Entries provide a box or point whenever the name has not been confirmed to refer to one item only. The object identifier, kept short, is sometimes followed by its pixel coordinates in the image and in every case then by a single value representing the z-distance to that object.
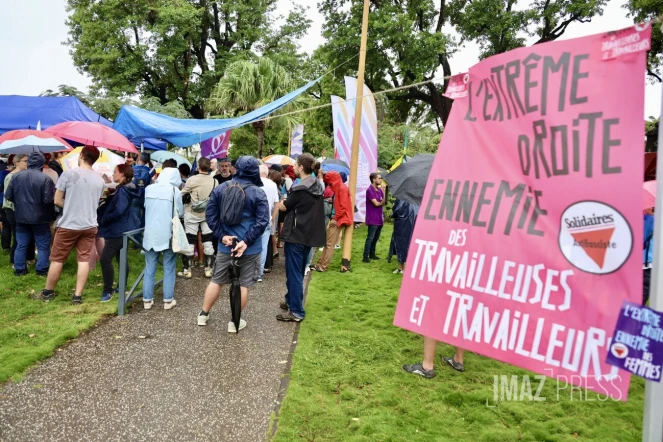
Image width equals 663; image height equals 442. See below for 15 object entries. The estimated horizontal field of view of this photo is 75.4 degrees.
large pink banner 1.79
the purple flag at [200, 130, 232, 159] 9.32
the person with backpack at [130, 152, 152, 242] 5.94
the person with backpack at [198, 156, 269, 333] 4.29
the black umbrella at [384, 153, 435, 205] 5.08
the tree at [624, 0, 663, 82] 14.75
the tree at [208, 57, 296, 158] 13.02
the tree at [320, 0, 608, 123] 17.02
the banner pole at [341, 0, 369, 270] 7.57
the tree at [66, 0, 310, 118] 21.98
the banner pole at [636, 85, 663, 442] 1.68
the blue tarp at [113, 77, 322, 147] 6.26
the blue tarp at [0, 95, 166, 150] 9.34
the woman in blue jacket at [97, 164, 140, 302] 5.35
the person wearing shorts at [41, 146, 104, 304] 5.05
